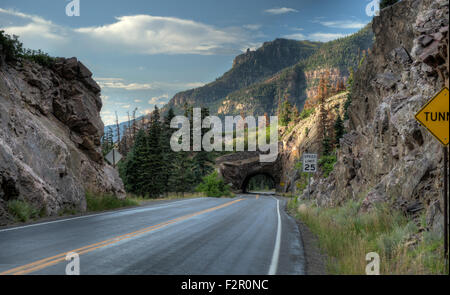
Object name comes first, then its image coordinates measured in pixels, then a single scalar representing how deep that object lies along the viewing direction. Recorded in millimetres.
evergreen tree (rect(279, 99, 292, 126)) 117500
